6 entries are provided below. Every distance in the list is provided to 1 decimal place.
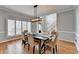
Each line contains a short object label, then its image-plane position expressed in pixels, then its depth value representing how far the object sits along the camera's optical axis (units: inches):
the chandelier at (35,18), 73.4
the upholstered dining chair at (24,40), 74.4
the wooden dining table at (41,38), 62.4
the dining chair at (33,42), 60.8
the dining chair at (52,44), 59.4
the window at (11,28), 70.5
